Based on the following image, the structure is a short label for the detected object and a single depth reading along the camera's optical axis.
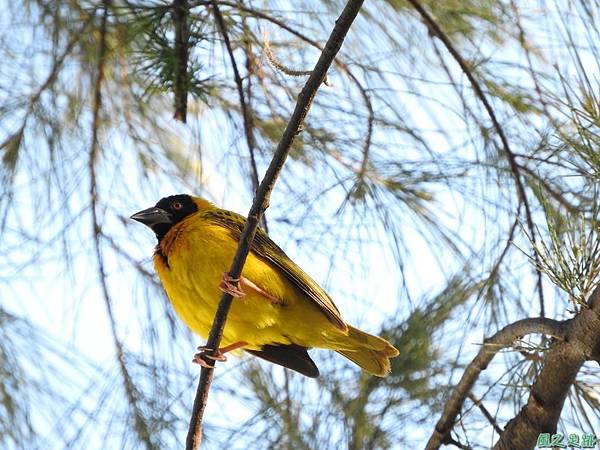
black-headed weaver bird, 6.42
